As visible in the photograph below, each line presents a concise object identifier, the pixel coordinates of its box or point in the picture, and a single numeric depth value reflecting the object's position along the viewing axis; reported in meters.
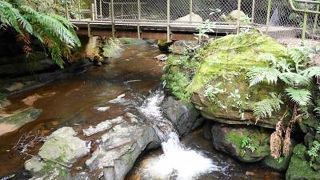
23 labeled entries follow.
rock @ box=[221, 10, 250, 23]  7.08
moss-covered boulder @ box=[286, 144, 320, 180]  4.73
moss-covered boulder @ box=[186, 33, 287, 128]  5.24
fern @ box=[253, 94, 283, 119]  4.95
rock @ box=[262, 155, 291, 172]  5.17
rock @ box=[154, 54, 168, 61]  11.51
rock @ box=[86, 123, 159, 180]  4.99
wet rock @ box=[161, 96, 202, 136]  6.22
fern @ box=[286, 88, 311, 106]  4.64
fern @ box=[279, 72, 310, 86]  4.83
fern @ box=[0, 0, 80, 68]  3.46
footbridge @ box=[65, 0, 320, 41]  7.21
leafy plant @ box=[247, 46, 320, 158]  4.81
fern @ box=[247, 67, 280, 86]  4.90
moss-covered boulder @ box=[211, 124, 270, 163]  5.25
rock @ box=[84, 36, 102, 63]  11.47
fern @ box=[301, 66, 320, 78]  4.67
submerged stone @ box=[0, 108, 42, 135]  6.44
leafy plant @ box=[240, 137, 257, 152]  5.23
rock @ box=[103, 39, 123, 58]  12.31
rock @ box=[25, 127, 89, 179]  4.89
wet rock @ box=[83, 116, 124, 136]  6.01
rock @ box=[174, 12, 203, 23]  8.59
